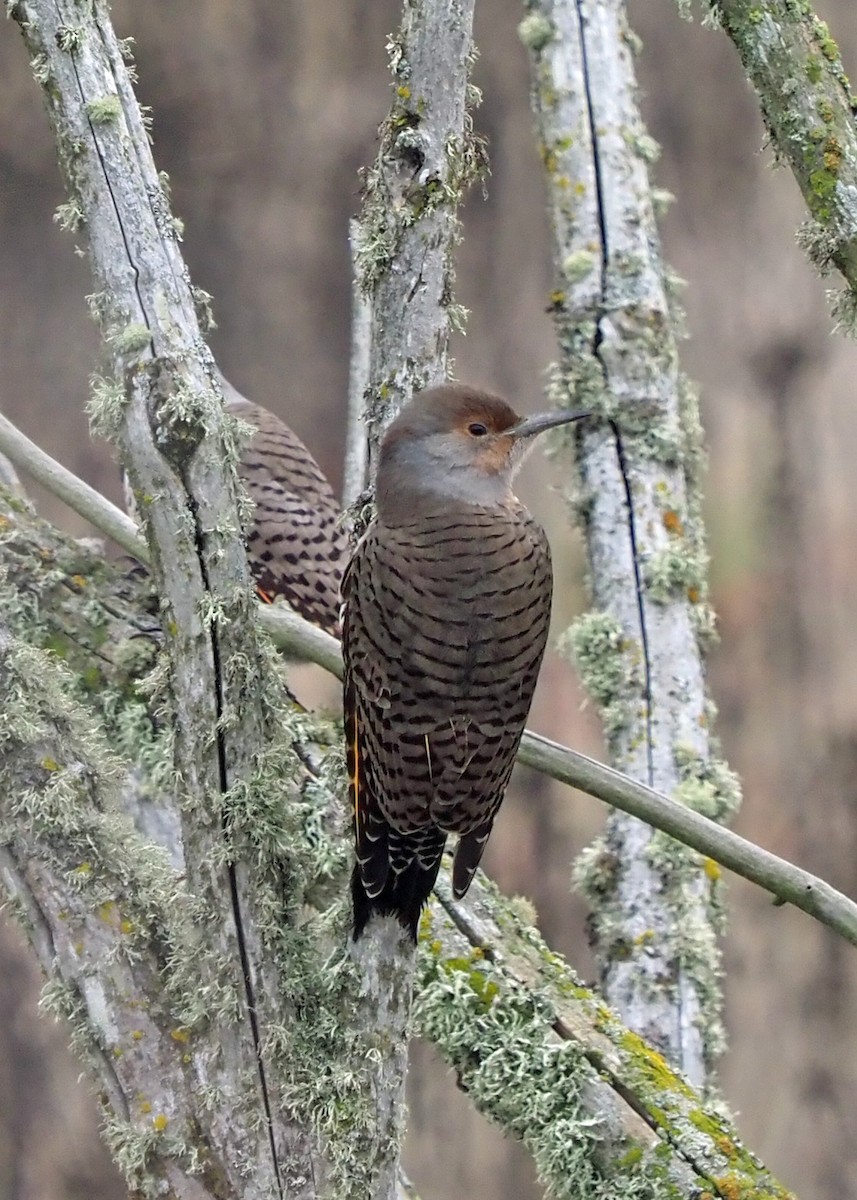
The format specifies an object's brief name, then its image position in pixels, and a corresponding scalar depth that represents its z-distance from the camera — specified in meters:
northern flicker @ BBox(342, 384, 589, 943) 10.60
